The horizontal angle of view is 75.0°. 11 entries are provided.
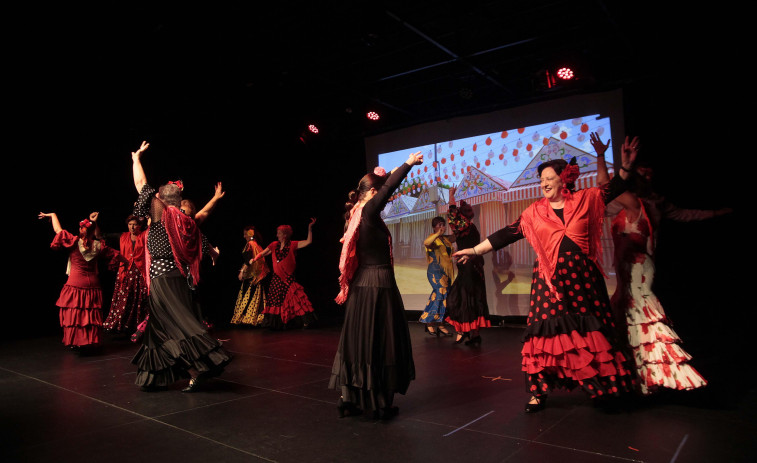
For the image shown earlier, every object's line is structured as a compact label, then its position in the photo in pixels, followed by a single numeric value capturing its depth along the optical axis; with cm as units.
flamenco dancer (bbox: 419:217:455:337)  664
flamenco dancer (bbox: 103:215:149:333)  731
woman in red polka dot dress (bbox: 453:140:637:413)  286
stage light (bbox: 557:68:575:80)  629
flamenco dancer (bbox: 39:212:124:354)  579
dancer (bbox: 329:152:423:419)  292
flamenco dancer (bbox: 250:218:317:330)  802
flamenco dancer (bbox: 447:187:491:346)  584
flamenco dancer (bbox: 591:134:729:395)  308
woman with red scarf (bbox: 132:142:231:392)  371
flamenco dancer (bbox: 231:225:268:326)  844
